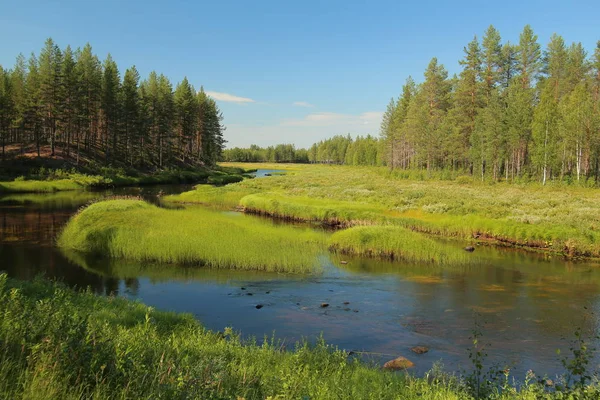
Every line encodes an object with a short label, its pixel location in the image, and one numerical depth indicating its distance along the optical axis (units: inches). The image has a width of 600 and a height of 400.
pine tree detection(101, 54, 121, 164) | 3299.7
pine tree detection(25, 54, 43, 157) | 2797.7
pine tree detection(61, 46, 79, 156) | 2977.4
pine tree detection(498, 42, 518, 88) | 3181.6
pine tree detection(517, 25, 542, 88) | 3196.4
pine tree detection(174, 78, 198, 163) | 4338.3
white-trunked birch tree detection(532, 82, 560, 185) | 2369.6
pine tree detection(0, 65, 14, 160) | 2588.6
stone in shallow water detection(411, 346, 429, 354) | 547.6
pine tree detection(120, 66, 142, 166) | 3494.1
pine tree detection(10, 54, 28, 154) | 2795.0
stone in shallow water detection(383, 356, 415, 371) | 485.1
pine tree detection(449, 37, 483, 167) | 3174.2
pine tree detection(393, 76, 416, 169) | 4142.2
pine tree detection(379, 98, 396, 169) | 4655.5
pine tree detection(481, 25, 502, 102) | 3181.6
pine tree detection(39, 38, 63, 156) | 2829.7
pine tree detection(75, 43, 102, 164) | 3142.2
